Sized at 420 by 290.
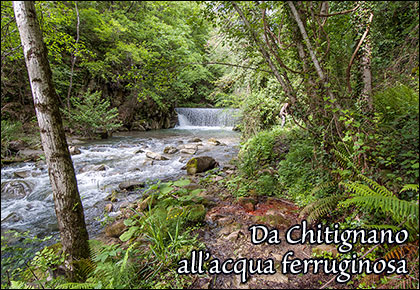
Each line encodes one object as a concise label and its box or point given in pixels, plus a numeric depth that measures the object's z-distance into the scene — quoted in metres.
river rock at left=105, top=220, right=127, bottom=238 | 3.31
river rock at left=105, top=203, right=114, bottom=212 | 4.38
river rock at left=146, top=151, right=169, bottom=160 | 8.25
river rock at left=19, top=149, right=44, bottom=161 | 7.73
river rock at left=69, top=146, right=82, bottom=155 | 8.65
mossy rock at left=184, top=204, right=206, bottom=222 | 2.85
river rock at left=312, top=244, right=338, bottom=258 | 1.96
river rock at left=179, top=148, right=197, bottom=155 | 9.04
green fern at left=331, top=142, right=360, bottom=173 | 2.49
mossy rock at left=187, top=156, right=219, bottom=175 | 6.22
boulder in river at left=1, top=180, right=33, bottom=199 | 5.21
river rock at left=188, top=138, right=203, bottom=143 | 11.56
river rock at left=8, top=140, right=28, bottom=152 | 8.03
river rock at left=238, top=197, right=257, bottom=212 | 3.20
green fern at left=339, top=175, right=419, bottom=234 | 1.50
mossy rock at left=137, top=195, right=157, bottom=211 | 3.73
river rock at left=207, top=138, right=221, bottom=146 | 10.63
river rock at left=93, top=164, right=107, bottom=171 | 6.96
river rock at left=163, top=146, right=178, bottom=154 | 9.35
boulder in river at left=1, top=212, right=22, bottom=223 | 4.19
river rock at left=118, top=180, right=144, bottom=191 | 5.37
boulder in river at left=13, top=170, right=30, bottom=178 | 6.28
